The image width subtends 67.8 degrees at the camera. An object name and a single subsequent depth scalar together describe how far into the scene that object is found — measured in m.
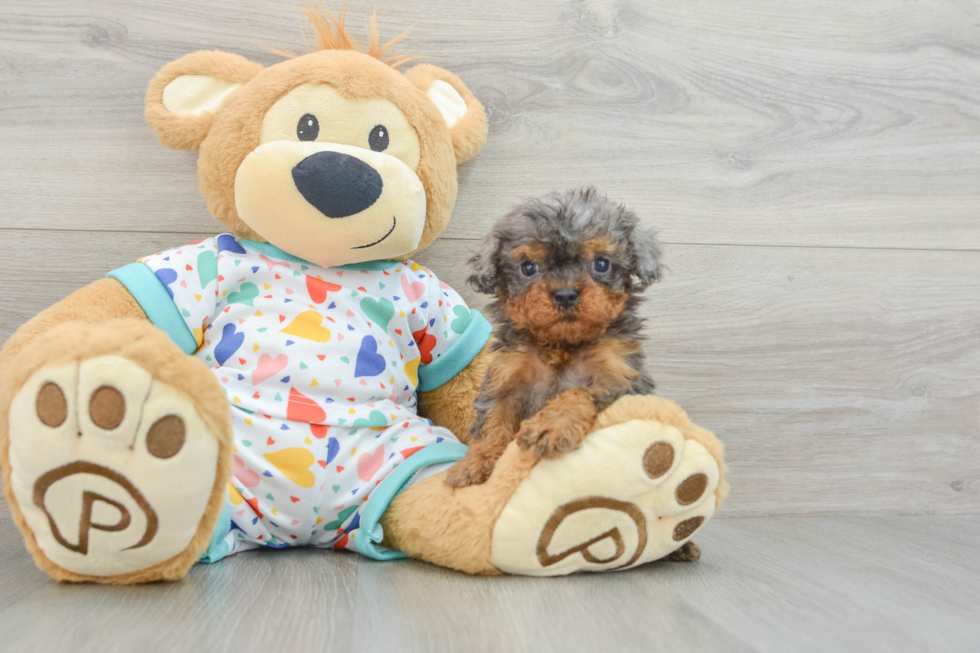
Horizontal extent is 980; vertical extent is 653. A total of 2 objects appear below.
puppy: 0.76
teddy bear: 0.67
